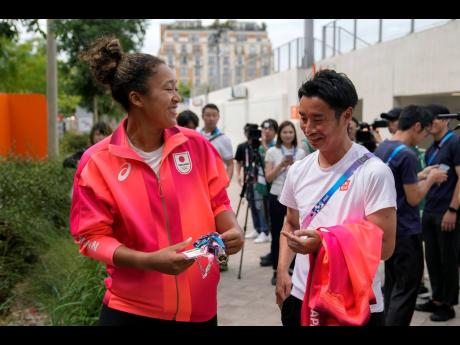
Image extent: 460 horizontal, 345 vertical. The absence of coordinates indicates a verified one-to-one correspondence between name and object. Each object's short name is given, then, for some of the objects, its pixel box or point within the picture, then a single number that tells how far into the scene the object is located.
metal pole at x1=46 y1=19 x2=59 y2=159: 13.25
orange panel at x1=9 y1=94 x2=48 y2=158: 15.88
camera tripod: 7.25
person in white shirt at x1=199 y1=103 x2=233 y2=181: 7.16
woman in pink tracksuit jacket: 2.20
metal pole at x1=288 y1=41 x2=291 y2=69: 19.62
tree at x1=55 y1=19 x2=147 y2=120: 11.91
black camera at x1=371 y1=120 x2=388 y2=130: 6.15
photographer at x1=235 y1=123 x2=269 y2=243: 7.16
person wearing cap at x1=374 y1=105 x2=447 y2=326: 4.04
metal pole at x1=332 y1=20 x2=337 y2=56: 15.30
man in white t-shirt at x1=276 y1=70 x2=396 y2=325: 2.20
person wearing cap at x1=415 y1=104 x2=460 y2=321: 5.06
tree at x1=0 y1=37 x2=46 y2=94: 23.83
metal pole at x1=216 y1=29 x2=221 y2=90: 42.31
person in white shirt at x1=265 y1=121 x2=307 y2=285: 6.59
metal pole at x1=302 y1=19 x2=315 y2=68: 17.20
